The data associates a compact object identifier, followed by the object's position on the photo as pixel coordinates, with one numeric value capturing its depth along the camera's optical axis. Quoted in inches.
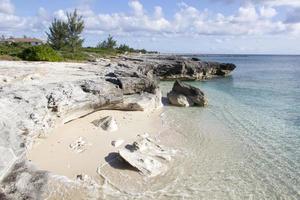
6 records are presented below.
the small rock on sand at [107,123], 361.0
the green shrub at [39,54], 903.9
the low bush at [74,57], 1126.0
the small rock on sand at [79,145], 298.2
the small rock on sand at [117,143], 320.0
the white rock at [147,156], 266.0
